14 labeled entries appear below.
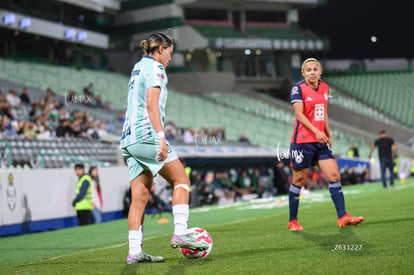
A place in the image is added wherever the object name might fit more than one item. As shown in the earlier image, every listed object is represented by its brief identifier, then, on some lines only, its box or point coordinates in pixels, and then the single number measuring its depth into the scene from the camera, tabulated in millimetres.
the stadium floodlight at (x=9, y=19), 40750
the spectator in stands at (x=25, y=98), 29666
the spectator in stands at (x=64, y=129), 26586
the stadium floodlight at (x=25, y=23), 42938
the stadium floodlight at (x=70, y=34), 49156
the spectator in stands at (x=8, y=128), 24000
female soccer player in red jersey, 11352
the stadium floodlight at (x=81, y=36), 50281
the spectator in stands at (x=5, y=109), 25969
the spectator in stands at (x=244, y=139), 38106
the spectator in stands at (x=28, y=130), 24636
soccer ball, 8469
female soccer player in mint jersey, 8109
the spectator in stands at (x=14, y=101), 27984
